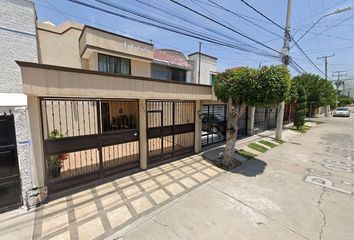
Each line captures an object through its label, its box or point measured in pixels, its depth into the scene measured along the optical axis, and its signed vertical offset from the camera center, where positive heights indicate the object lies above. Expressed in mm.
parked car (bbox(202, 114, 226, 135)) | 10016 -1343
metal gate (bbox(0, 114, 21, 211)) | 3850 -1534
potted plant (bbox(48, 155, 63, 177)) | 5304 -2019
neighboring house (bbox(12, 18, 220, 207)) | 4262 -225
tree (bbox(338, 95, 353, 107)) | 56312 +135
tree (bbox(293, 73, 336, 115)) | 21234 +1823
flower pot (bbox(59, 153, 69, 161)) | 5733 -1966
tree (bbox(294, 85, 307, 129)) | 15648 -458
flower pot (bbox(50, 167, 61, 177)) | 5379 -2235
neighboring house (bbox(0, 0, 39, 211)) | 3826 -1164
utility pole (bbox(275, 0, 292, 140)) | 11281 +3612
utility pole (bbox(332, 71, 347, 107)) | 46547 +5587
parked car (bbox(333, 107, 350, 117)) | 30597 -1839
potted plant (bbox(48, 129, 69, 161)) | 5033 -1089
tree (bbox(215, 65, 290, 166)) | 6129 +485
